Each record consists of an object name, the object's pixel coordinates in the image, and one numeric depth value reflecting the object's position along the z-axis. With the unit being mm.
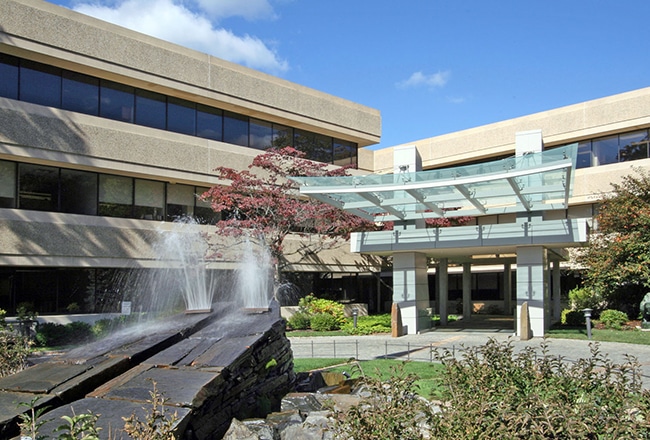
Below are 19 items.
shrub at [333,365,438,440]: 5625
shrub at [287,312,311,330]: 27359
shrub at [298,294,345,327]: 28670
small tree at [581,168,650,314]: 24953
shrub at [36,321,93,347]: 21062
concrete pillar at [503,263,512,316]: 34625
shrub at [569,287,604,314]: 29594
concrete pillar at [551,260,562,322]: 29094
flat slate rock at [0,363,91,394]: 7004
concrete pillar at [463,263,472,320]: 31094
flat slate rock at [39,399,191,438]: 5945
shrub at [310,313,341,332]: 26478
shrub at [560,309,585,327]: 26094
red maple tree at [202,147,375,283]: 27000
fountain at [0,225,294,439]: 6609
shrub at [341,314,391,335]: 25562
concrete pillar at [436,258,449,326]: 28656
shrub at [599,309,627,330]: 24559
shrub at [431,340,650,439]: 5258
